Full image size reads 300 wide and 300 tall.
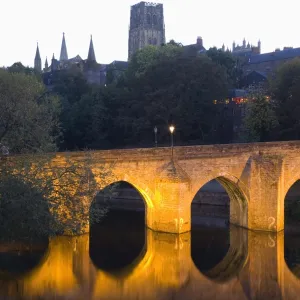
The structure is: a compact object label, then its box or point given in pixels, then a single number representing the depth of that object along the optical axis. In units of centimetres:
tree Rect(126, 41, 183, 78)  5108
